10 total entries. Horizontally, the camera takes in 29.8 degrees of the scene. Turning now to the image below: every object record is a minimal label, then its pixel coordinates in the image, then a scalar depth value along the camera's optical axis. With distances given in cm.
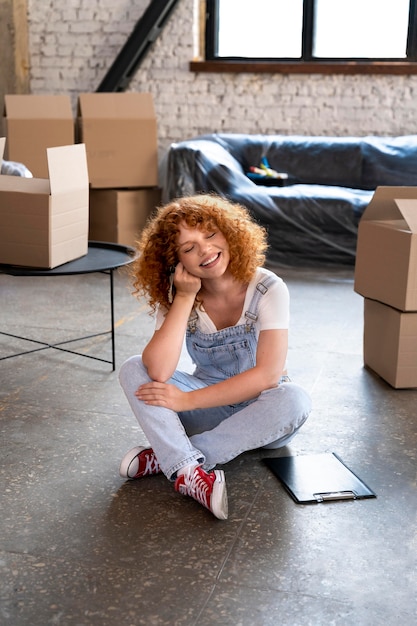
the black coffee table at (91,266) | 265
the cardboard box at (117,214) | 498
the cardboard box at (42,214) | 270
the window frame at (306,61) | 537
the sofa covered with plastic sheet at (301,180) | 471
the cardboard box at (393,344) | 268
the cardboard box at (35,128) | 482
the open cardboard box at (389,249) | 262
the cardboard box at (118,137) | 496
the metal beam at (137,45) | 549
